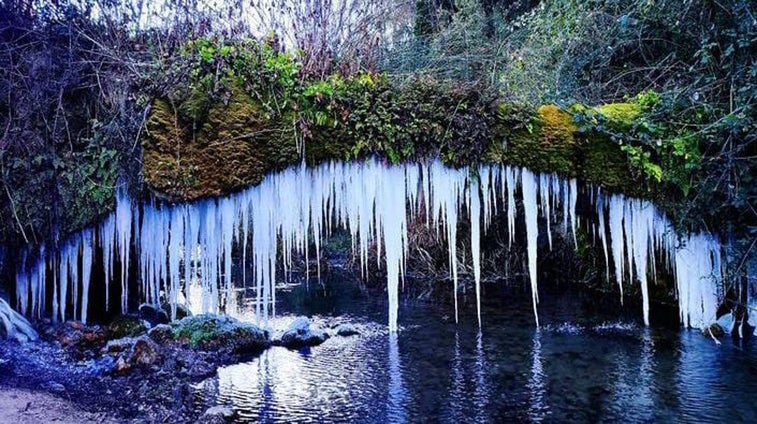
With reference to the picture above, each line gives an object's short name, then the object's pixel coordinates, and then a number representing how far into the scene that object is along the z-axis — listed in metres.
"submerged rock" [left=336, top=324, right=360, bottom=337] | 9.31
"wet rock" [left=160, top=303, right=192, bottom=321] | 9.77
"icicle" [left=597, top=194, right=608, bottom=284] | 7.78
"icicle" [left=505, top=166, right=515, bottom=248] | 7.03
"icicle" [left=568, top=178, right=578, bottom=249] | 7.30
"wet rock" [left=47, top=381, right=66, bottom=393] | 6.02
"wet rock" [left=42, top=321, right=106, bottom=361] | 7.45
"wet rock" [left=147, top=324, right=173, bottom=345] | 8.11
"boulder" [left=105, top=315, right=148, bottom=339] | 8.27
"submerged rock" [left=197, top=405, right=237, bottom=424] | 5.55
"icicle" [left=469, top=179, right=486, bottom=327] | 7.05
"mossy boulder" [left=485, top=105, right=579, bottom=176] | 6.90
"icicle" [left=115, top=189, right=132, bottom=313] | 6.97
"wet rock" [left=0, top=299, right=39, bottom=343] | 7.27
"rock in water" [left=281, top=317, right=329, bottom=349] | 8.77
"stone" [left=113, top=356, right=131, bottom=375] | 6.89
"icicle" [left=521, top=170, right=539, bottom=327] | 7.10
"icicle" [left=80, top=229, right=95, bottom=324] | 7.36
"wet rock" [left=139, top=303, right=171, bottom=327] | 9.35
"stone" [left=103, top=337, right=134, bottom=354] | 7.50
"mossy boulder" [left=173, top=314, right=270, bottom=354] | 8.17
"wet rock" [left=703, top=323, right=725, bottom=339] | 8.14
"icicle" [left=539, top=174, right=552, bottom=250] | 7.18
